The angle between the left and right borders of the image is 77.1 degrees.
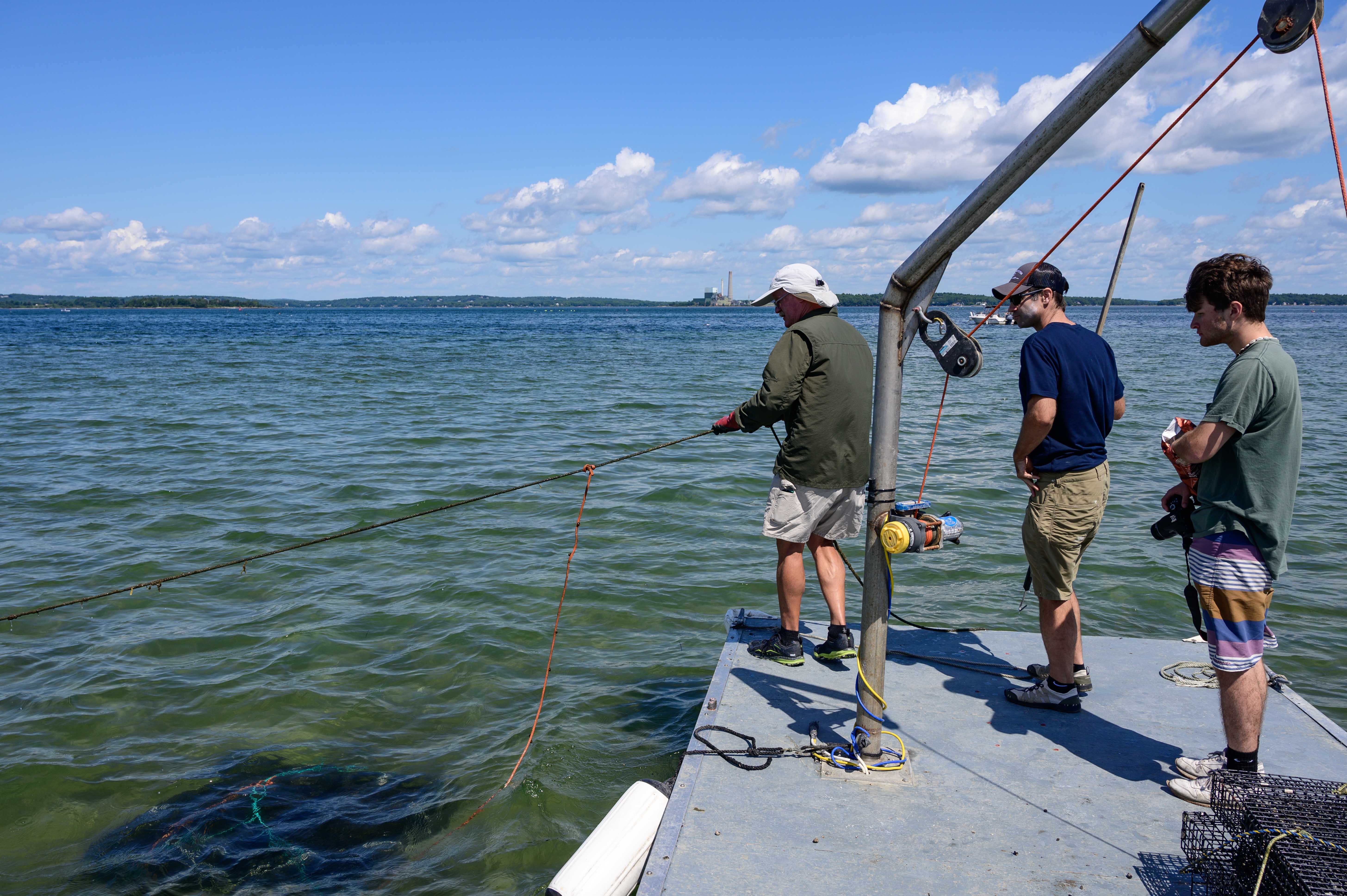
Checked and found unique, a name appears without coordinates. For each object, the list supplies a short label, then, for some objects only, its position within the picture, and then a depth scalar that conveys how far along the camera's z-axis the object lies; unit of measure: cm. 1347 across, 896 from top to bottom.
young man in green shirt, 311
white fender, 337
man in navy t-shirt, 388
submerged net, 422
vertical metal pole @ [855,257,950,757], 328
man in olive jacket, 449
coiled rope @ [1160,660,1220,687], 445
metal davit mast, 256
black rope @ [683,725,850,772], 371
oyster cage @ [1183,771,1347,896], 241
